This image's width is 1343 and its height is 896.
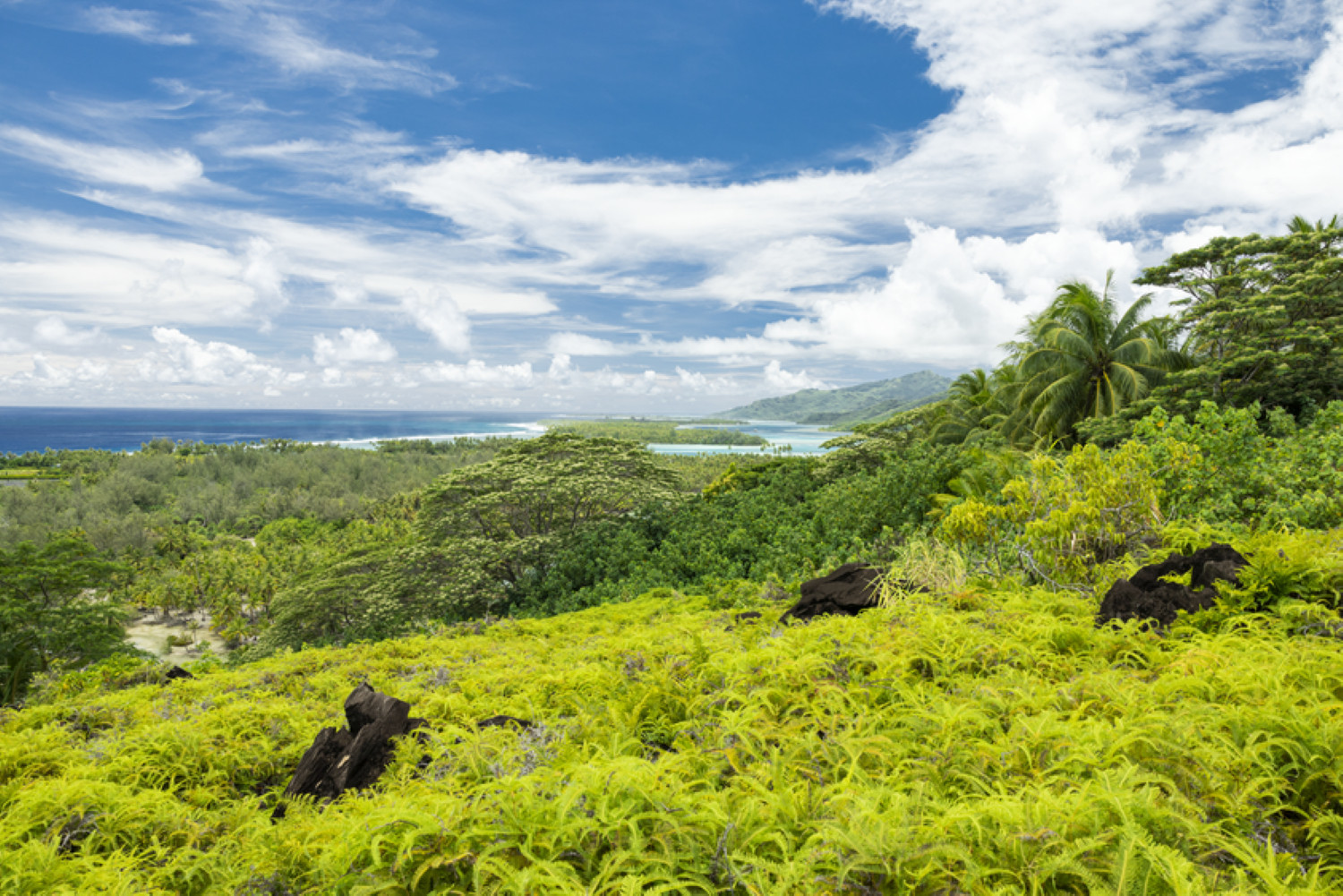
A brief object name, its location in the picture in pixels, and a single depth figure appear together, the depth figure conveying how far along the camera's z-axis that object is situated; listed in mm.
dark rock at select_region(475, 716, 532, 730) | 3246
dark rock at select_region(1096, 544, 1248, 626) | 3838
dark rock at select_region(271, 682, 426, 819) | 3158
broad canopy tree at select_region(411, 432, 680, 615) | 17188
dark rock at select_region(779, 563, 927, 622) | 5402
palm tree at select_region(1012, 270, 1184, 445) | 20109
